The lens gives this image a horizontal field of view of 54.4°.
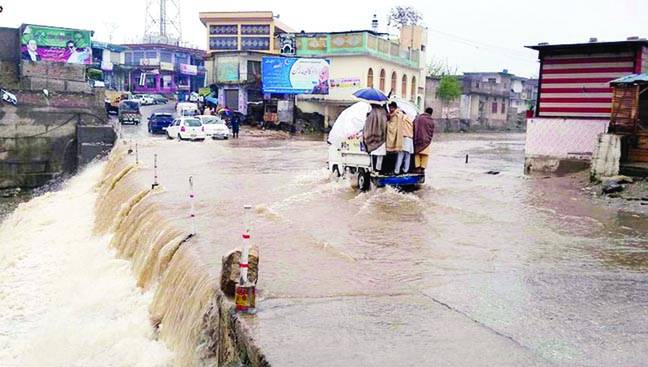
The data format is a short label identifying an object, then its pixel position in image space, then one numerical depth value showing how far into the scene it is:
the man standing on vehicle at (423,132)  14.73
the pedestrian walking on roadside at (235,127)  36.84
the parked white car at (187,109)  44.79
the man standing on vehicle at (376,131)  14.26
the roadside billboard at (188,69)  69.89
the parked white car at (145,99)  59.54
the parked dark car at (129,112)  42.66
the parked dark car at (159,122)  37.66
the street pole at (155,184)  14.88
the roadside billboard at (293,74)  41.66
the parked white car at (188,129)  33.56
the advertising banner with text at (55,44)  38.53
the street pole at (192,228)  9.71
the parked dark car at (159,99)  62.76
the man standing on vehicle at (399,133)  14.19
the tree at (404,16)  62.31
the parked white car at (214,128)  34.38
